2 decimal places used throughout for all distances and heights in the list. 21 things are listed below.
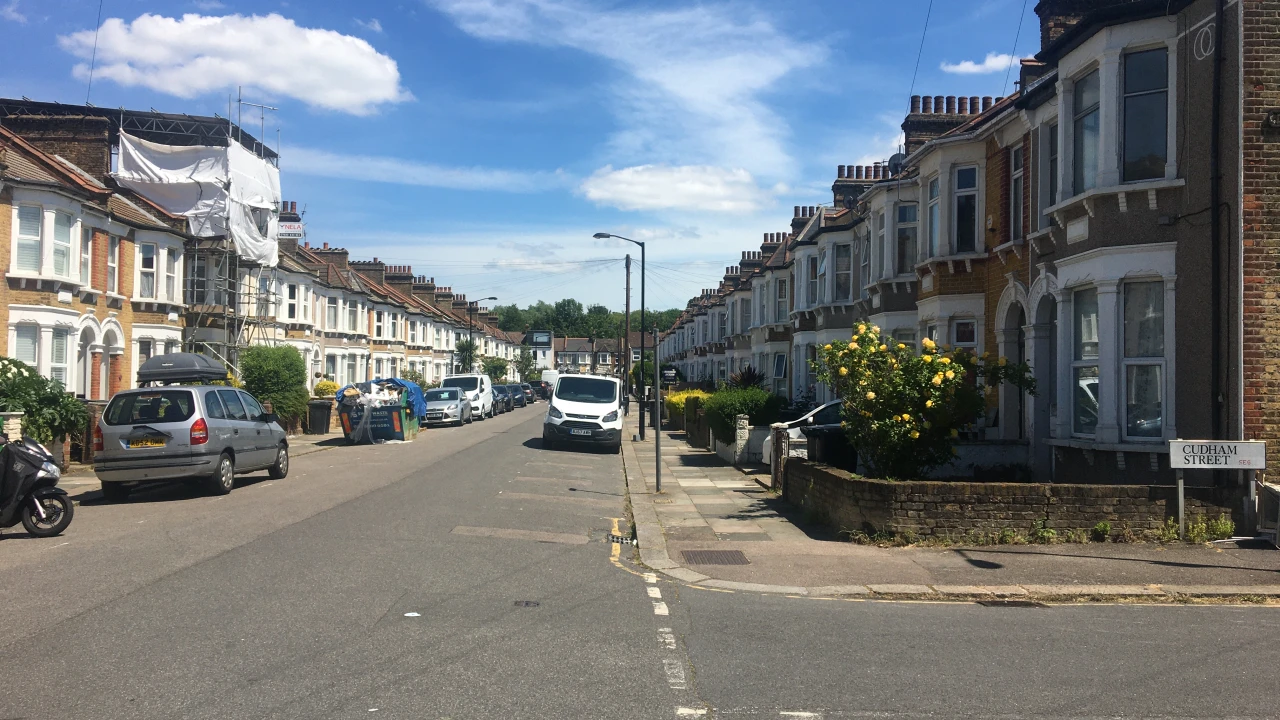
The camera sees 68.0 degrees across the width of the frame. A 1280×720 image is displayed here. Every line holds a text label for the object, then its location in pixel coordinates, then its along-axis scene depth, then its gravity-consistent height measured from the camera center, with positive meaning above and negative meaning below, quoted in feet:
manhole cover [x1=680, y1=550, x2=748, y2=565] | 33.32 -6.39
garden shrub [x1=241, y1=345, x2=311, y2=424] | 94.38 -0.37
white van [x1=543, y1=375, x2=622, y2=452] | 86.38 -3.78
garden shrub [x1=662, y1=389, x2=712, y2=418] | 111.20 -2.91
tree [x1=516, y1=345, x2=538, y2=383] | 333.62 +4.54
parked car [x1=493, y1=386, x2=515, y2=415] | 166.03 -4.12
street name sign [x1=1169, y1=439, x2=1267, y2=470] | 32.96 -2.43
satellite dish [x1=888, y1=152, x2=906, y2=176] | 74.38 +17.28
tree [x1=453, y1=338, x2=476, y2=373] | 217.77 +5.42
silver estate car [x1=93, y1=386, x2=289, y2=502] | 45.11 -3.16
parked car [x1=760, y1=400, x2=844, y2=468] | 59.62 -2.93
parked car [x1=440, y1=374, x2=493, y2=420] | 138.00 -1.58
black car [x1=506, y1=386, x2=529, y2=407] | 199.76 -4.13
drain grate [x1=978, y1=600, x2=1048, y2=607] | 26.86 -6.28
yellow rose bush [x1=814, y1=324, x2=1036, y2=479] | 37.06 -0.66
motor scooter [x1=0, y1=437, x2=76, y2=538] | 33.32 -4.28
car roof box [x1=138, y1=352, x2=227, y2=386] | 61.31 +0.34
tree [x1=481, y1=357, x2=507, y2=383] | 252.71 +2.60
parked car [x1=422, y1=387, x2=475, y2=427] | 120.78 -3.82
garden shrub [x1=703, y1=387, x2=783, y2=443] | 69.41 -1.96
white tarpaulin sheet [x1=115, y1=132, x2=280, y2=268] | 99.66 +20.41
